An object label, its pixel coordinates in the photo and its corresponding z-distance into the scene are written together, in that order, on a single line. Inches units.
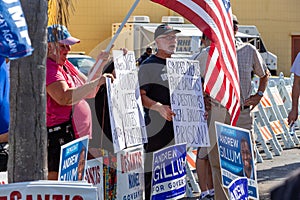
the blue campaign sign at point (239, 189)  249.1
